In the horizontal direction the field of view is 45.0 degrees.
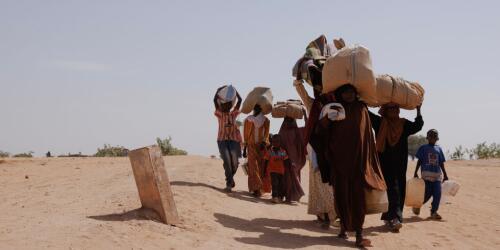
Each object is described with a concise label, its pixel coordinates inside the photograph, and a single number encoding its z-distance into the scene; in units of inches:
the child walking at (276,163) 475.2
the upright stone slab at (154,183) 305.0
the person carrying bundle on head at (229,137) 514.0
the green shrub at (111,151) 1385.2
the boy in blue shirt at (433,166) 436.5
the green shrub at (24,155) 1179.6
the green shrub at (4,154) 1166.3
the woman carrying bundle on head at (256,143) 503.8
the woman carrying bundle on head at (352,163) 306.0
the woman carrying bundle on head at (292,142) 480.1
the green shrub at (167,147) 1385.3
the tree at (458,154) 1466.0
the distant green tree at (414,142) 2203.9
